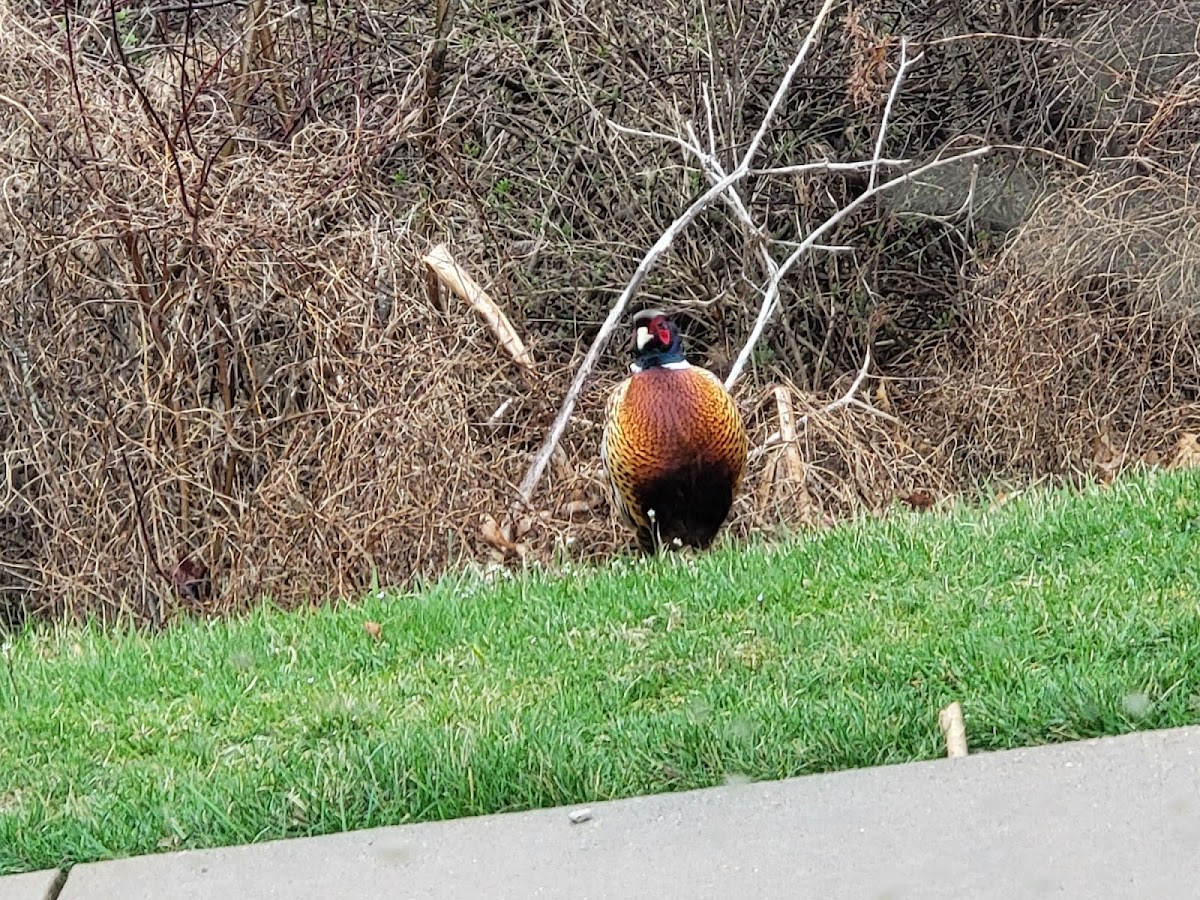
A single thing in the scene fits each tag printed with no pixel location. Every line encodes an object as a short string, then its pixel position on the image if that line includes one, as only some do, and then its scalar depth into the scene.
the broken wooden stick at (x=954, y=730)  3.55
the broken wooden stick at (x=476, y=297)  7.69
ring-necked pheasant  6.29
